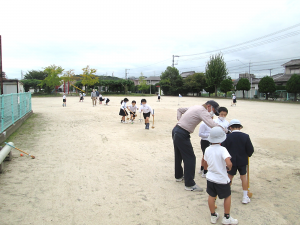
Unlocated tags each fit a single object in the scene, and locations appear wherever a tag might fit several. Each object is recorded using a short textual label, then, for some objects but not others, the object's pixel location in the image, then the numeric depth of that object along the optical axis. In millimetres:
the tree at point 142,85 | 65688
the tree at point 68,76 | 52300
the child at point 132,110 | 12188
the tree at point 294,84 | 33438
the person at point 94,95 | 23594
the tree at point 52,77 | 49469
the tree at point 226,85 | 47438
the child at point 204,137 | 4656
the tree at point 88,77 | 53594
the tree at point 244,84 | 44278
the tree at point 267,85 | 38406
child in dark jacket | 3666
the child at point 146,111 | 10742
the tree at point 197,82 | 58062
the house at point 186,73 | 85894
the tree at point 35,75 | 70250
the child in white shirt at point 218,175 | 3117
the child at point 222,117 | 4590
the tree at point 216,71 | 51906
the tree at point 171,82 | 63406
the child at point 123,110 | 12180
